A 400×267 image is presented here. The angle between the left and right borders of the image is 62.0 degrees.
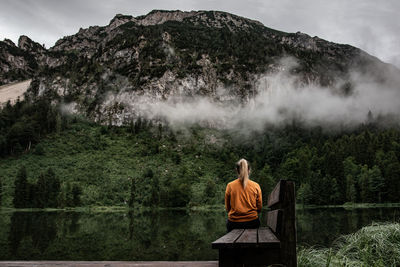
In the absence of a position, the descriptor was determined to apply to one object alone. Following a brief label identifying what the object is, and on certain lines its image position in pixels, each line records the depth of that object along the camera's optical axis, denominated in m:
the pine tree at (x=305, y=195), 89.25
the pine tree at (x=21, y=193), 79.62
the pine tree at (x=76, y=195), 83.44
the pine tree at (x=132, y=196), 88.31
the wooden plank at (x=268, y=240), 3.36
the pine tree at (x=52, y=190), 83.62
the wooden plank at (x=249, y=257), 3.51
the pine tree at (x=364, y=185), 85.81
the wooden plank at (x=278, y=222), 3.70
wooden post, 3.60
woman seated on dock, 5.82
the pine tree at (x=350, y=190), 87.06
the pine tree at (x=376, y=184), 85.44
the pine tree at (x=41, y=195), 82.38
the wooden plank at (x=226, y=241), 3.32
